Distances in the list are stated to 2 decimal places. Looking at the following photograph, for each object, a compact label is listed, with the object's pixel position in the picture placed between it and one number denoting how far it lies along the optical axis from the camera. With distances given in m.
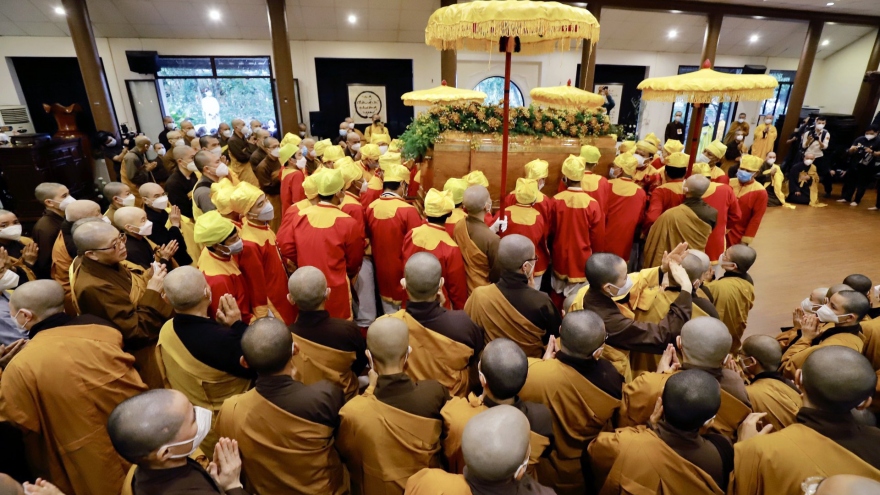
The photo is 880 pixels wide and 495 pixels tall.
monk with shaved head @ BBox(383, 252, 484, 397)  2.46
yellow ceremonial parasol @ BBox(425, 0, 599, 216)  2.92
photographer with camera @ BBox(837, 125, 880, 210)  9.66
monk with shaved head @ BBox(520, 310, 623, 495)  2.07
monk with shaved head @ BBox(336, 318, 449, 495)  1.92
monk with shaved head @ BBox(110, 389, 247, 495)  1.46
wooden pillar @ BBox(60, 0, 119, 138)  8.91
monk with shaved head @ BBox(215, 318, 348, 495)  1.89
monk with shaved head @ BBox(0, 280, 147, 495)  2.18
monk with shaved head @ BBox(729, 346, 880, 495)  1.63
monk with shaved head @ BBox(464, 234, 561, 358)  2.72
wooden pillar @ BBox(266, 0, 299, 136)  10.04
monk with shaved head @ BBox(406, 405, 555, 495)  1.36
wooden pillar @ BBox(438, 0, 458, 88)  11.16
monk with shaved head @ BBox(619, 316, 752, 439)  2.04
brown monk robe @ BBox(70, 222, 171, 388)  2.65
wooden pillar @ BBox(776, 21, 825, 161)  12.93
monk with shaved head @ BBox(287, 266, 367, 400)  2.40
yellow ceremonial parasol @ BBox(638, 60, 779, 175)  3.89
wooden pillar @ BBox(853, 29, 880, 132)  13.48
